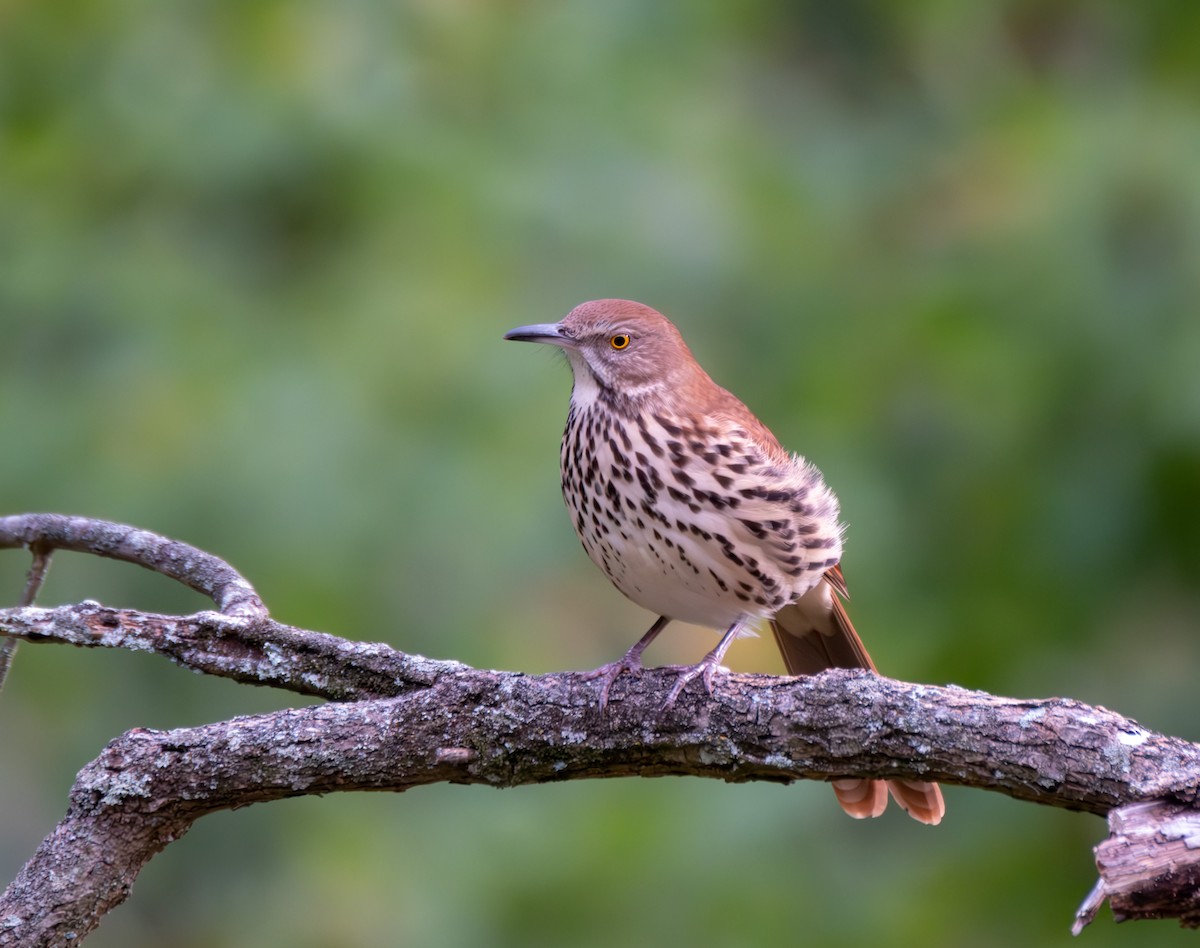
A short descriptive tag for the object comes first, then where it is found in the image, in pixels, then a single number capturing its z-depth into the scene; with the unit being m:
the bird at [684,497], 6.80
